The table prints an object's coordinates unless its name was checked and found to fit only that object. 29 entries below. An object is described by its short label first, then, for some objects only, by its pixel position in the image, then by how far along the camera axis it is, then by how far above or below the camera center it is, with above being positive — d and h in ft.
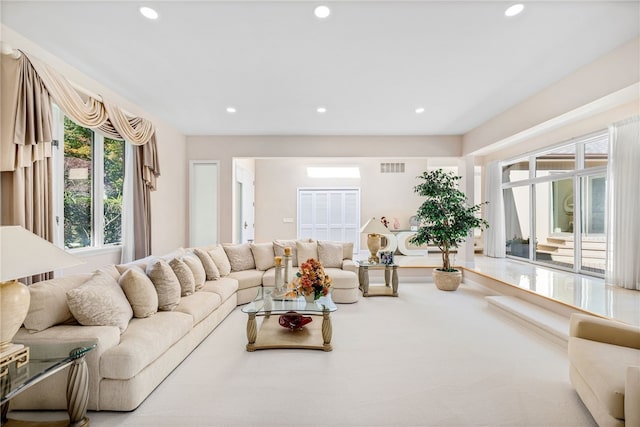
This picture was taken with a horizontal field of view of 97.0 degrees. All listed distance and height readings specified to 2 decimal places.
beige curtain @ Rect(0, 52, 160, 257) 7.85 +2.35
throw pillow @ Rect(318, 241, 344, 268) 15.40 -2.31
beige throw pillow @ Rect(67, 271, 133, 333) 6.47 -2.19
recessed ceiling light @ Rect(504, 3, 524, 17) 7.39 +5.39
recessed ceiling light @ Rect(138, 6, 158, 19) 7.47 +5.37
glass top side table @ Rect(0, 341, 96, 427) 4.97 -2.78
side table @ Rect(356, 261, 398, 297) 14.93 -3.74
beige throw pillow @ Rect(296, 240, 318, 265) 15.40 -2.10
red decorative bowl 9.73 -3.78
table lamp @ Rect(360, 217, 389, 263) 15.47 -1.32
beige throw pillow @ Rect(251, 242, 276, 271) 15.06 -2.36
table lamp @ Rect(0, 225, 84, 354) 4.81 -0.96
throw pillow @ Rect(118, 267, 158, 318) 7.72 -2.20
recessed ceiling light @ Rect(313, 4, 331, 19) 7.40 +5.36
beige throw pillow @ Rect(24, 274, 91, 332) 6.17 -2.12
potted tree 15.64 -0.31
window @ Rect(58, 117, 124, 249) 10.62 +1.00
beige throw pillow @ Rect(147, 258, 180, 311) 8.66 -2.26
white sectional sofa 5.92 -2.90
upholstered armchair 4.67 -2.97
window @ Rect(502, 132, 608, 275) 16.14 +0.53
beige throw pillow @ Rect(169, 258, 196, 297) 9.98 -2.25
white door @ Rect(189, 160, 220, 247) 19.26 +0.82
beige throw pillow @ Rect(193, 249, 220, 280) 12.47 -2.37
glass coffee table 8.77 -3.87
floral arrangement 9.48 -2.36
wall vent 28.45 +4.45
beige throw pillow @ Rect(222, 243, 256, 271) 14.74 -2.36
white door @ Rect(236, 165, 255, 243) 22.91 +0.65
